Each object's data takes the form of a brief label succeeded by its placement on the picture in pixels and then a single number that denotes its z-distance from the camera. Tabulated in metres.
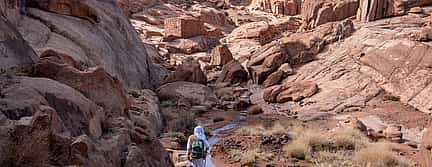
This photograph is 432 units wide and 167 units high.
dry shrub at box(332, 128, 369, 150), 14.86
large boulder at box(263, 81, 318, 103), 23.34
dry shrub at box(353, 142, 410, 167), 12.91
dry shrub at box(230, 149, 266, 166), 13.37
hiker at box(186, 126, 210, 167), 9.17
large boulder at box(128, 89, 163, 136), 13.87
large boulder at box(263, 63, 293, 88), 26.58
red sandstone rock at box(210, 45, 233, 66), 32.91
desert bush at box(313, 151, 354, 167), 12.88
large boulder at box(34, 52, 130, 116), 9.24
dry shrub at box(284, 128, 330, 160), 14.02
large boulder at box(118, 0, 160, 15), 46.83
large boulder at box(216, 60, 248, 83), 29.03
